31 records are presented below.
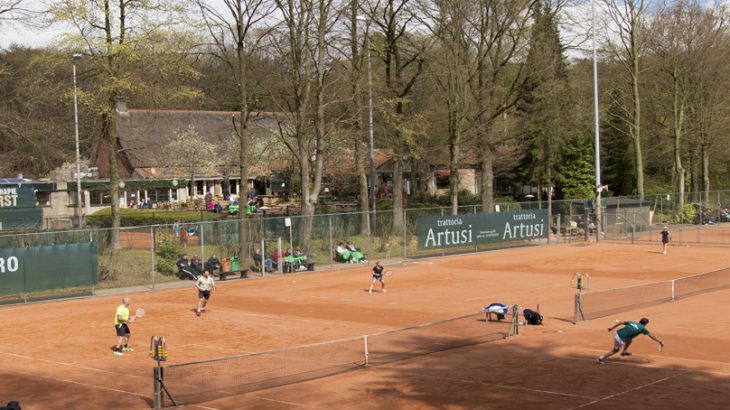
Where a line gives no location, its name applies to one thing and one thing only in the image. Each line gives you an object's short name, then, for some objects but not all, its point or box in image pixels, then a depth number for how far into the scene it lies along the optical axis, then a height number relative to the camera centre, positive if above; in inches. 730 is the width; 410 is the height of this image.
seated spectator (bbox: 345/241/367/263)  1706.4 -131.1
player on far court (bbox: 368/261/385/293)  1269.7 -128.4
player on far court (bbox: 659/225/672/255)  1745.8 -113.8
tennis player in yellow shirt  832.3 -136.5
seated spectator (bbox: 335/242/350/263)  1695.4 -128.7
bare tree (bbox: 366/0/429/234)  1932.1 +336.9
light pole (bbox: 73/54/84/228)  1396.4 +183.7
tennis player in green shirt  733.9 -139.5
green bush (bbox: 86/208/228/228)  1919.3 -47.4
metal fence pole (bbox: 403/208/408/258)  1769.8 -96.7
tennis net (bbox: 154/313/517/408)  669.9 -162.1
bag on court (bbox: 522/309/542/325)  950.4 -154.6
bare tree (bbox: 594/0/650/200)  2436.0 +462.3
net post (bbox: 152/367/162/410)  611.8 -149.5
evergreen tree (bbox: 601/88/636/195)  3043.8 +123.7
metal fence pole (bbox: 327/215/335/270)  1650.5 -110.6
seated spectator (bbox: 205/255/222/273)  1472.6 -124.6
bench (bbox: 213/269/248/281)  1474.8 -144.0
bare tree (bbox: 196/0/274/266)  1547.7 +282.4
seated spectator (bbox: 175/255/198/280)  1459.2 -133.3
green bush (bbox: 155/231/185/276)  1473.9 -103.9
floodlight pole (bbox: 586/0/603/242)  2042.3 +55.7
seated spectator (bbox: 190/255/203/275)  1461.6 -123.1
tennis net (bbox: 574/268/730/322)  1025.5 -156.2
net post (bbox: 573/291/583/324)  951.0 -148.8
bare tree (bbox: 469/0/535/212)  2011.6 +370.5
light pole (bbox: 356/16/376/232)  1750.7 +171.2
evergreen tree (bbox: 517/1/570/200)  2400.3 +252.8
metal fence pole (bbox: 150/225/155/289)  1363.2 -97.4
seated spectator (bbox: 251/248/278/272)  1560.0 -130.6
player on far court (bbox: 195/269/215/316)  1083.3 -125.4
